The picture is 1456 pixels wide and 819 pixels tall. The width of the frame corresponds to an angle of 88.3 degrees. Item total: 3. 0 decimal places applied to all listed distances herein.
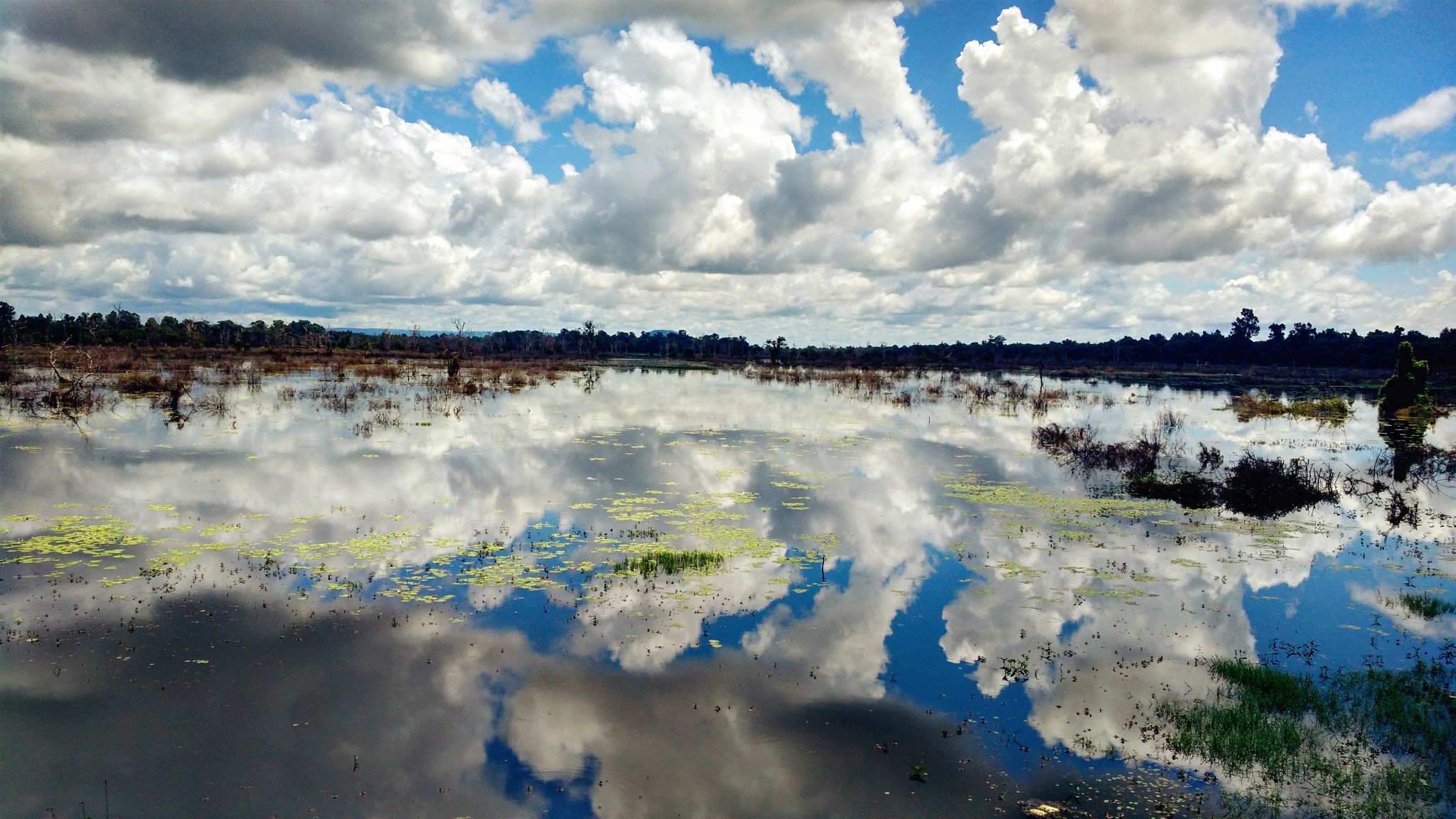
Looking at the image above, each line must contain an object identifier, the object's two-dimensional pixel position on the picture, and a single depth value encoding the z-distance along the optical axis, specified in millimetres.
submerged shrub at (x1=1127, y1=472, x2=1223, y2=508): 25328
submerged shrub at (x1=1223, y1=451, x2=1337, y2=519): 25109
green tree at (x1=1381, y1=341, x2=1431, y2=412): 54781
